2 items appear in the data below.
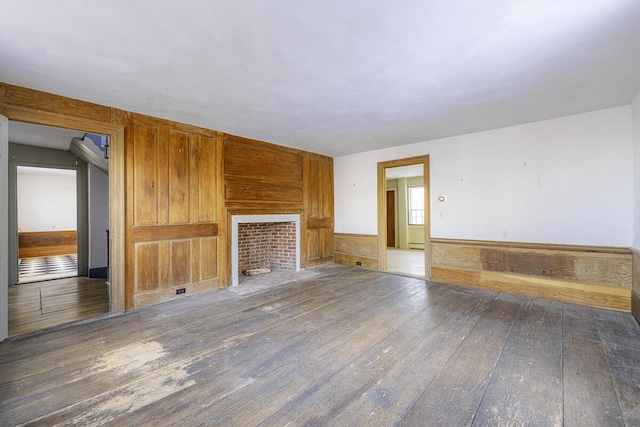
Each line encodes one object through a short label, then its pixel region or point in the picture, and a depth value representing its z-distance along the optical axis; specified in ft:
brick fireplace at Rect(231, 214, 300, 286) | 18.20
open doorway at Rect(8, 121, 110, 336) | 11.42
